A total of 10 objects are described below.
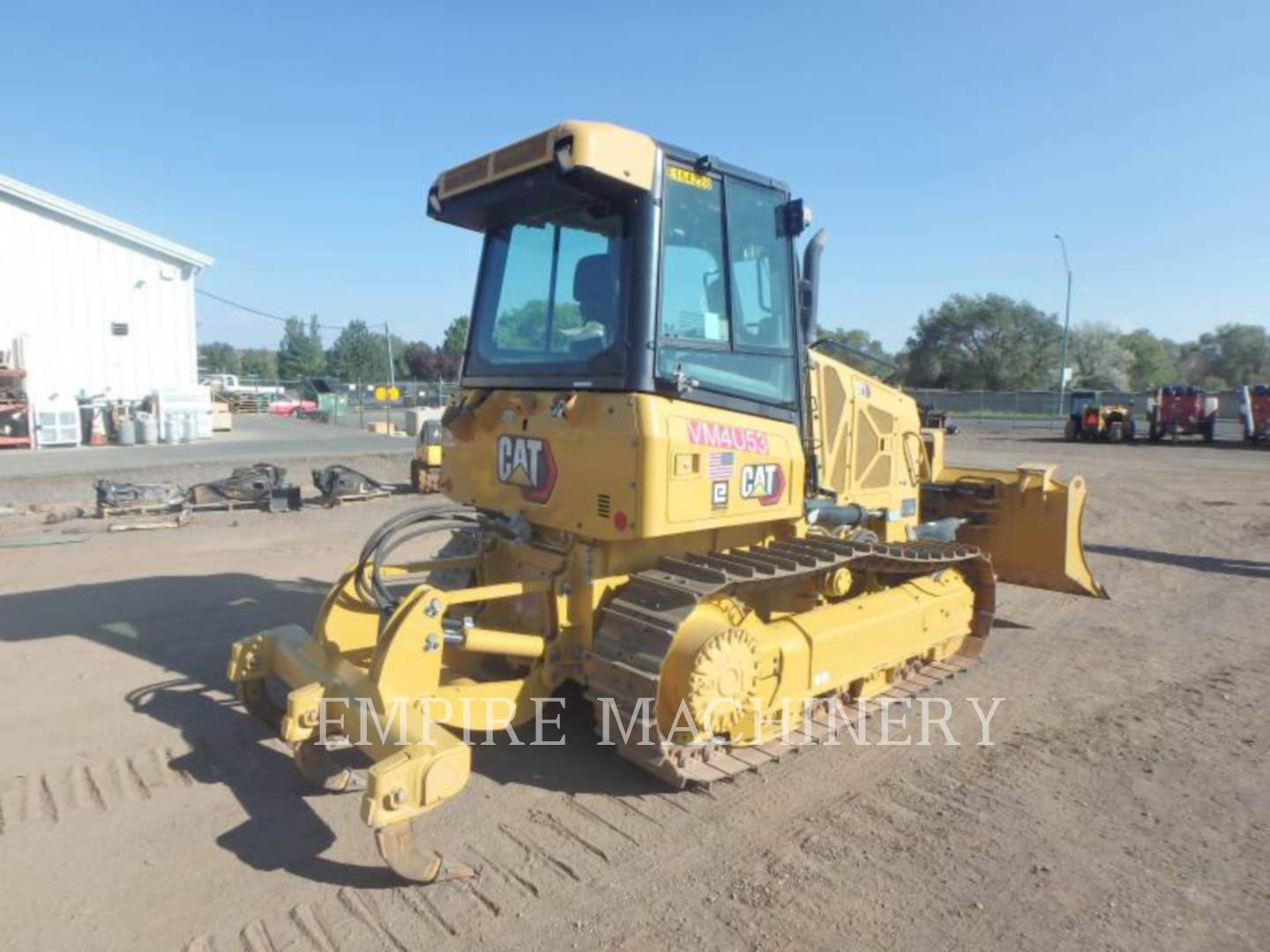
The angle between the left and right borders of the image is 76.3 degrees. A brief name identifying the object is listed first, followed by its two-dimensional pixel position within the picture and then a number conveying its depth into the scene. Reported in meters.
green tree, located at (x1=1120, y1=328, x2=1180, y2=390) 66.31
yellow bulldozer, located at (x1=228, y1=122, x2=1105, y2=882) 3.49
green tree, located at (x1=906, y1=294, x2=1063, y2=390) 58.38
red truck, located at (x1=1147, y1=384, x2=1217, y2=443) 29.02
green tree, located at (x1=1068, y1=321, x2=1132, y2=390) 61.00
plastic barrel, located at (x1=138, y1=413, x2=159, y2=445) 20.75
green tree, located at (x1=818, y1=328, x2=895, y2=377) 40.26
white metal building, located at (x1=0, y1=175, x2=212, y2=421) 21.75
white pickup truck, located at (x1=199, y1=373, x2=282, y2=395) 44.09
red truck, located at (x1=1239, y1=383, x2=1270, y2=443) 26.94
